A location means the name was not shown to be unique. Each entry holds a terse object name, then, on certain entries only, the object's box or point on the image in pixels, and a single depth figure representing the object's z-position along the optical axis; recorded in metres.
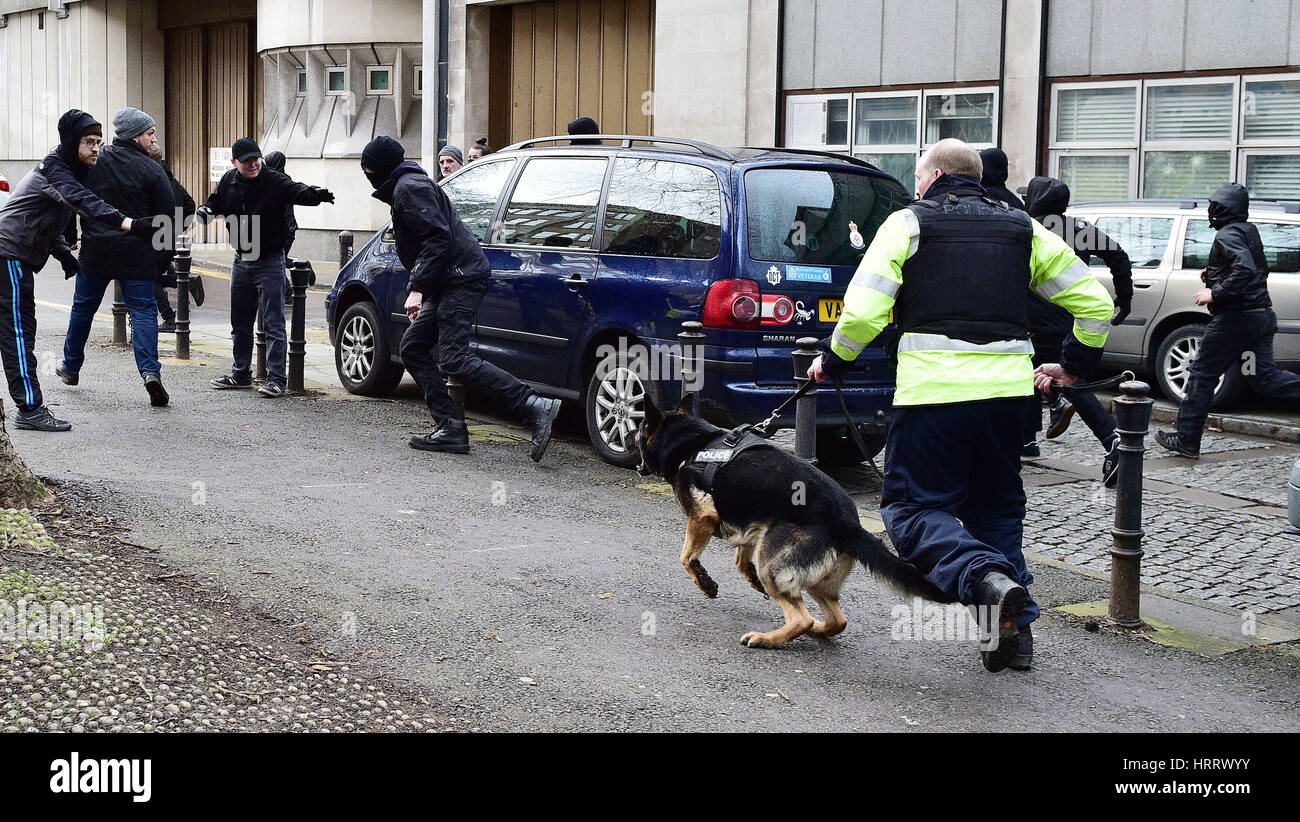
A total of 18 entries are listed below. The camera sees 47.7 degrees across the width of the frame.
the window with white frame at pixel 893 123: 16.58
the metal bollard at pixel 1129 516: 5.86
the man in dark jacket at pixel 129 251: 9.98
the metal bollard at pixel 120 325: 13.51
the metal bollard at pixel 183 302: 12.56
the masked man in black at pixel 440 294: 8.88
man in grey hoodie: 9.09
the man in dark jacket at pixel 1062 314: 8.70
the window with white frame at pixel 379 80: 25.89
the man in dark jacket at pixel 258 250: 10.95
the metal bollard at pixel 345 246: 18.03
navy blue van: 8.20
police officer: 5.14
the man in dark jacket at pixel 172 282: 12.71
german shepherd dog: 5.22
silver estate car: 11.51
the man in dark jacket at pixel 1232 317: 9.59
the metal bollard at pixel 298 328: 10.88
